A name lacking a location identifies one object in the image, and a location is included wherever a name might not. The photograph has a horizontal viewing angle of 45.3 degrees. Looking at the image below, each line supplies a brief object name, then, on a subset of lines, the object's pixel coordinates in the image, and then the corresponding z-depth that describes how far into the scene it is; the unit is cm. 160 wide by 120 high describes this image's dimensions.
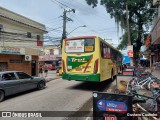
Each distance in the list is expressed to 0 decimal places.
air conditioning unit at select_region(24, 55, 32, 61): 2058
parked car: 943
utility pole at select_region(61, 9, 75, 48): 2521
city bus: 1110
